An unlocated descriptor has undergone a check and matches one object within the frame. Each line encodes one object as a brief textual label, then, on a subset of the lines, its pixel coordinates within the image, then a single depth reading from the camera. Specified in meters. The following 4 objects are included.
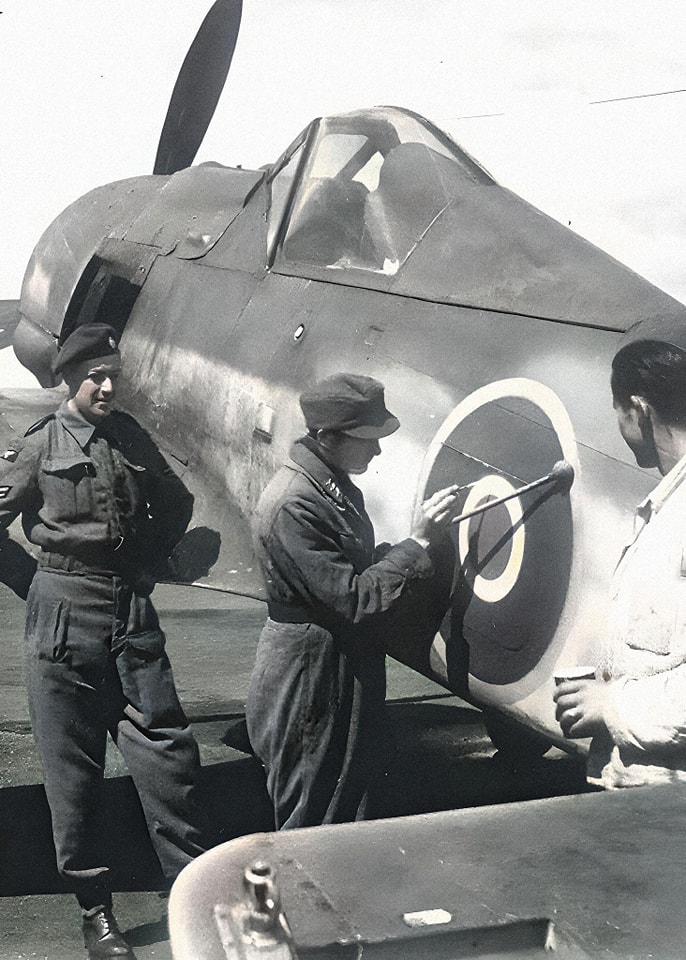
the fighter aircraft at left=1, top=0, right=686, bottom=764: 3.53
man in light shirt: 3.11
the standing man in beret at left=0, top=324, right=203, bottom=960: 4.30
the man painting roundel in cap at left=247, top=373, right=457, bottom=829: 3.88
